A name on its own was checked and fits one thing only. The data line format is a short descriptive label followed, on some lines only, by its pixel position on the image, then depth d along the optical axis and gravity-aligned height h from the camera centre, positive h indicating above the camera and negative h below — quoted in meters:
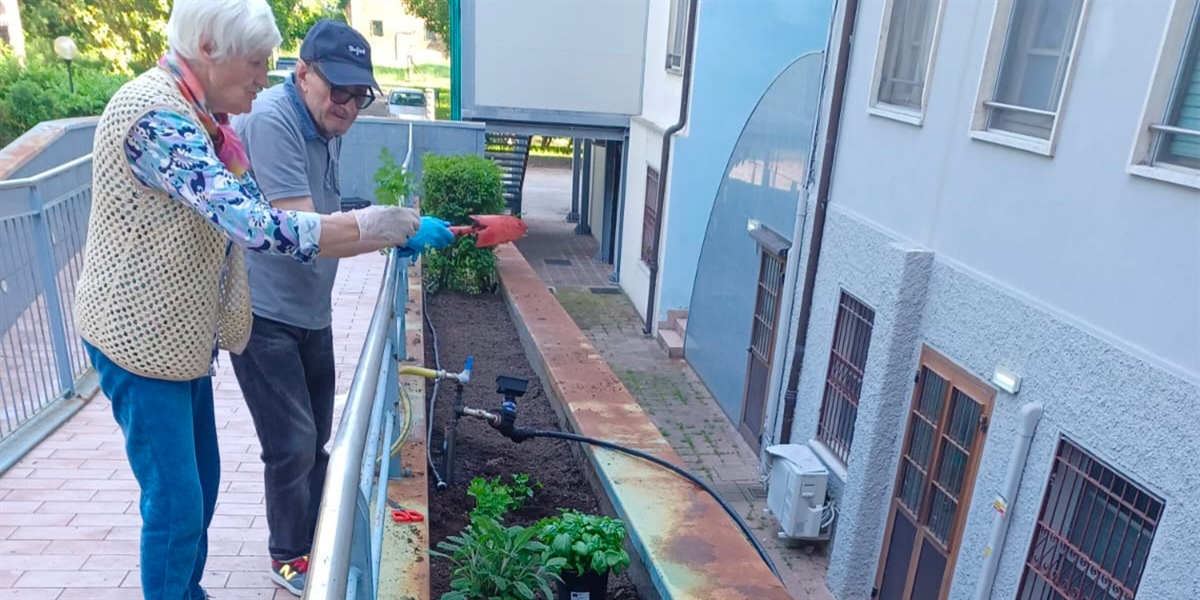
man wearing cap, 2.05 -0.66
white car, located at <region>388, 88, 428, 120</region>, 20.14 -1.64
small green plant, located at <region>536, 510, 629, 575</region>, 2.39 -1.49
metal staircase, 15.02 -2.18
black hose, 3.19 -1.65
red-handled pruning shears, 2.58 -1.54
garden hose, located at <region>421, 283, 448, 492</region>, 3.21 -1.75
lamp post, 12.47 -0.48
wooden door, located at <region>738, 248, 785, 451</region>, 8.04 -2.93
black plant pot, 2.47 -1.66
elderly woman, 1.57 -0.44
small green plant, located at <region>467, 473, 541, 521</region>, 2.99 -1.73
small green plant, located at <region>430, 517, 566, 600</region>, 2.30 -1.53
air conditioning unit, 6.36 -3.44
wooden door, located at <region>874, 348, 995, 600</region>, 4.89 -2.65
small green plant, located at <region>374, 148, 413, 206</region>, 4.72 -0.90
